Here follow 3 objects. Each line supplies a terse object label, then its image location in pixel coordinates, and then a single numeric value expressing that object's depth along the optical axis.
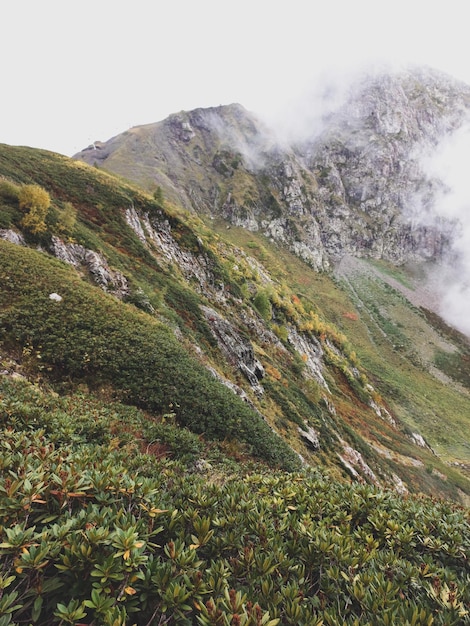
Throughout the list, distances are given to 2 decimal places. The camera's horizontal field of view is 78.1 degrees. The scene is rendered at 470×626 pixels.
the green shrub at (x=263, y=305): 49.93
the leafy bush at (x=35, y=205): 22.70
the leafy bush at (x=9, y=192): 23.67
